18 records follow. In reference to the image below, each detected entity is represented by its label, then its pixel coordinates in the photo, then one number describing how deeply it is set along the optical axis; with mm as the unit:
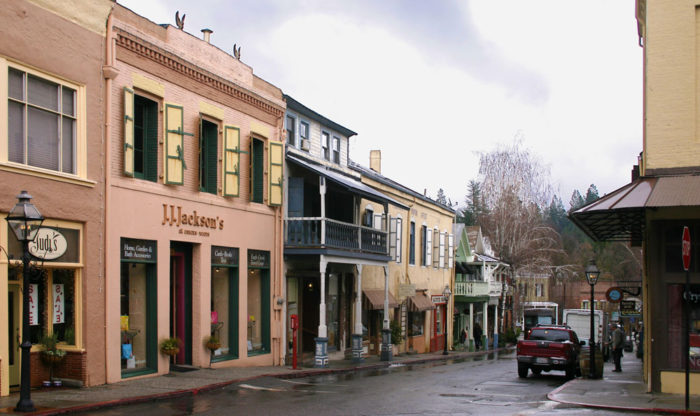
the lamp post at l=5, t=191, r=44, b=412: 11805
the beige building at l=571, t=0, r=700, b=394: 15039
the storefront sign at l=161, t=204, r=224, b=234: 18955
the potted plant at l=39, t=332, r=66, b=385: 14844
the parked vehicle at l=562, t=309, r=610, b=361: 40562
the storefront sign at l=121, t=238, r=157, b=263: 17328
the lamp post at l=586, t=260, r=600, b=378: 23281
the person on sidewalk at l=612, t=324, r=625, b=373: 25141
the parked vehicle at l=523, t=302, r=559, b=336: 71625
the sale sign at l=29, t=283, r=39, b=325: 14656
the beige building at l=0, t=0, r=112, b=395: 13992
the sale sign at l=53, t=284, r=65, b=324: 15258
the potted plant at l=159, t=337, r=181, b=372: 18406
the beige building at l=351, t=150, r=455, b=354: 32656
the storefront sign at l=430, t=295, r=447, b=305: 39856
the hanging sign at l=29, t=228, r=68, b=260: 14383
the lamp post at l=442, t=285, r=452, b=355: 40281
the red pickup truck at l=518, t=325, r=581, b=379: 22594
